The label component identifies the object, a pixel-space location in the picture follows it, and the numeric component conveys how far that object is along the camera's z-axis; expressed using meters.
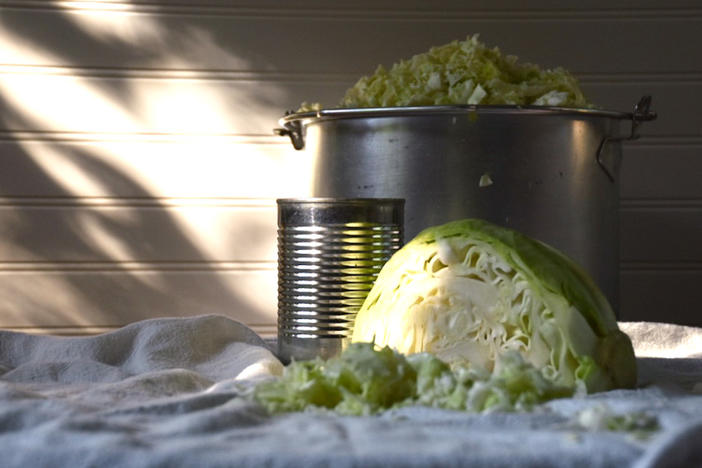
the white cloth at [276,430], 0.81
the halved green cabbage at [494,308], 1.00
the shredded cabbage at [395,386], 0.92
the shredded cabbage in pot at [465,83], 1.25
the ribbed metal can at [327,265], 1.11
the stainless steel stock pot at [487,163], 1.24
